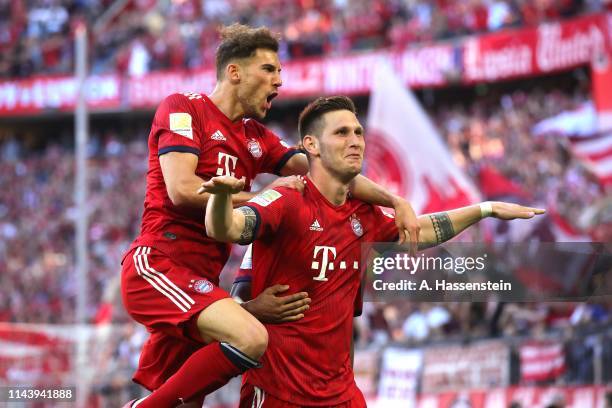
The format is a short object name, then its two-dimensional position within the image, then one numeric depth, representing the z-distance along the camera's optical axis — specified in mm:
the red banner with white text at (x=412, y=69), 23844
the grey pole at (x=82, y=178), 17125
